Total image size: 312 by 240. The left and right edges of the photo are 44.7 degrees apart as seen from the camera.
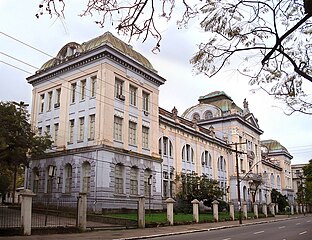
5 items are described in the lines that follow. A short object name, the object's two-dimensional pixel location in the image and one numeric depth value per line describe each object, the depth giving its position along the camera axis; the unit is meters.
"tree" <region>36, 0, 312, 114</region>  6.78
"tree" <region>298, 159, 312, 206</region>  53.81
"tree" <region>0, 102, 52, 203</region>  27.42
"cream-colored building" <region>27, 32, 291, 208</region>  30.80
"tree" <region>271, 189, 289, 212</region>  73.25
